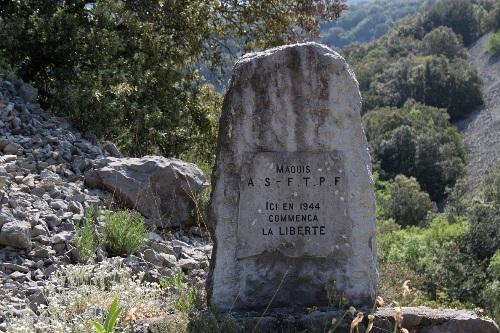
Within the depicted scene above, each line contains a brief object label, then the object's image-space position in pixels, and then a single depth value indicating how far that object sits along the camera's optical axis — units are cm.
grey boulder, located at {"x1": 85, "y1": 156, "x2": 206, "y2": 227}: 898
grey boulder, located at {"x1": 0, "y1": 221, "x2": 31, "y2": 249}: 720
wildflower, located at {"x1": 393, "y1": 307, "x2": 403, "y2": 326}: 380
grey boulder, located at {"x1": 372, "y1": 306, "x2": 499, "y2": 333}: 567
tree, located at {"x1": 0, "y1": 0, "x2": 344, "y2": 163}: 1200
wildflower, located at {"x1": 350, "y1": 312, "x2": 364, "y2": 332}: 364
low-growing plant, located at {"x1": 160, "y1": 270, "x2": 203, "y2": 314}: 618
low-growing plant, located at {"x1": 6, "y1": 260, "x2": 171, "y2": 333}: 537
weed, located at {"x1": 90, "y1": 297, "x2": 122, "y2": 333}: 449
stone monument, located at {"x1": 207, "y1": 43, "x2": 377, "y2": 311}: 620
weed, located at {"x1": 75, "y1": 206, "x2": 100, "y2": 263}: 725
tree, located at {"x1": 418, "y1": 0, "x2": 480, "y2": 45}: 11312
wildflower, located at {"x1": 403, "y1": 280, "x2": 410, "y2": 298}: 413
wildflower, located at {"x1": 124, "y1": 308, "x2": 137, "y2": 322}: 446
